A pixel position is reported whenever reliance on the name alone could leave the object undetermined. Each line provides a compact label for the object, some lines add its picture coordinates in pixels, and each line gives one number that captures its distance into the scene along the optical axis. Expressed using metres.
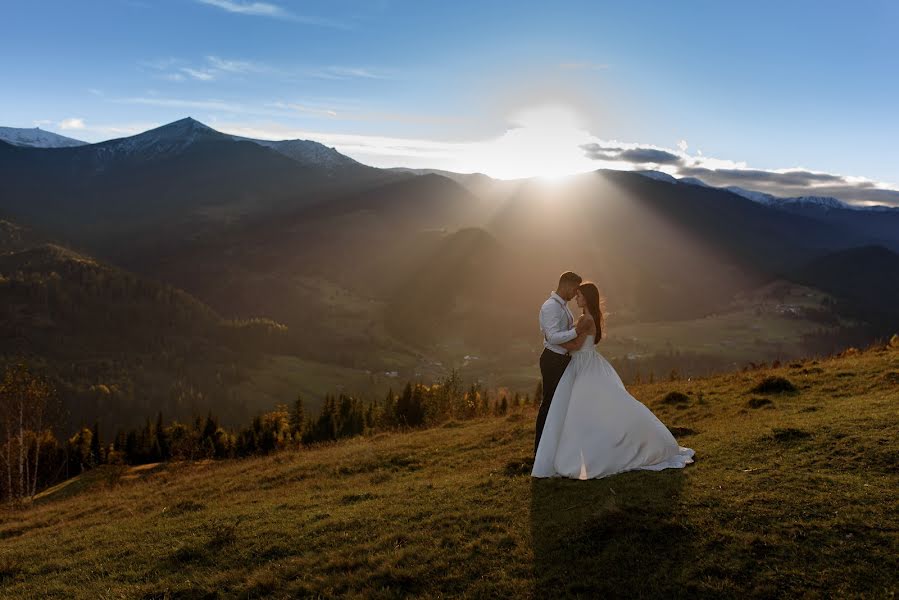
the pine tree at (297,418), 90.19
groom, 12.88
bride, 12.64
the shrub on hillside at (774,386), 20.59
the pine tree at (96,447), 91.98
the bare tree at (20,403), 52.56
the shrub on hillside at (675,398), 22.39
